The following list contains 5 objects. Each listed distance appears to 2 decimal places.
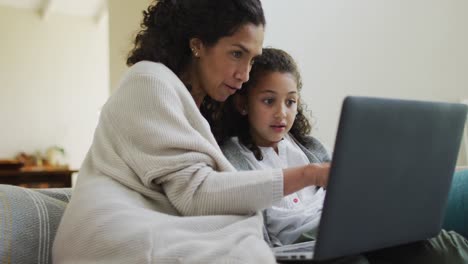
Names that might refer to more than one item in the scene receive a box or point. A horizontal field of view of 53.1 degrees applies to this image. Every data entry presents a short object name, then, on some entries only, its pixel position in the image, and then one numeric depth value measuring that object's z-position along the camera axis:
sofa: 0.85
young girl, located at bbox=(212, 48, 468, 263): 1.04
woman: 0.68
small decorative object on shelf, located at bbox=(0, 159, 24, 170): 3.64
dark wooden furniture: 3.63
